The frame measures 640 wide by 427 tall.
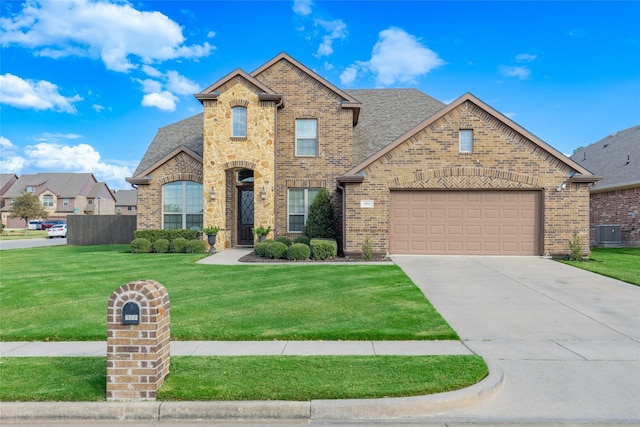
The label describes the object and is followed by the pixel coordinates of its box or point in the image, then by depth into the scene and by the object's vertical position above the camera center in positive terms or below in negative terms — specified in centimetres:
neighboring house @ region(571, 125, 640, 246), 2059 +107
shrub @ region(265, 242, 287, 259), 1501 -138
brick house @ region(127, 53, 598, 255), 1543 +179
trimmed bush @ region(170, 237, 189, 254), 1767 -141
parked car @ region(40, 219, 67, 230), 5645 -162
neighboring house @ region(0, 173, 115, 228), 6919 +360
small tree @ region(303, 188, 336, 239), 1698 -27
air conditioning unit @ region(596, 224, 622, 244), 2097 -103
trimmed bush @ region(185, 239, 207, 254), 1761 -149
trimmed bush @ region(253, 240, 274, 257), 1544 -134
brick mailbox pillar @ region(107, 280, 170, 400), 424 -139
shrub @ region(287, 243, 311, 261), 1481 -144
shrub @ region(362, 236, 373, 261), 1497 -138
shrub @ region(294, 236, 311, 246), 1673 -111
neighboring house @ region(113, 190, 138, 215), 8262 +231
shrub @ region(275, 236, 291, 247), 1672 -112
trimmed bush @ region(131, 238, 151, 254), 1797 -148
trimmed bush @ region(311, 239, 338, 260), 1491 -133
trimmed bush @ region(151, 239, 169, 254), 1779 -146
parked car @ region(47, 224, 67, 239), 3591 -165
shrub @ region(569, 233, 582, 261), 1470 -121
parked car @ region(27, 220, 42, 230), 6002 -184
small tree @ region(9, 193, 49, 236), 4647 +58
